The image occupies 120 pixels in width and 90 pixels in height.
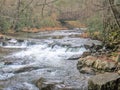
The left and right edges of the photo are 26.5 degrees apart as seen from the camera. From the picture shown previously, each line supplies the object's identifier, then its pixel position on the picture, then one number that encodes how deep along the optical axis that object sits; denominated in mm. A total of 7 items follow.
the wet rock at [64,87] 9008
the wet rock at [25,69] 12194
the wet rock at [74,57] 15688
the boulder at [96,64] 11423
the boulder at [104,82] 8367
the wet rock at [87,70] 11633
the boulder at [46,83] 9041
